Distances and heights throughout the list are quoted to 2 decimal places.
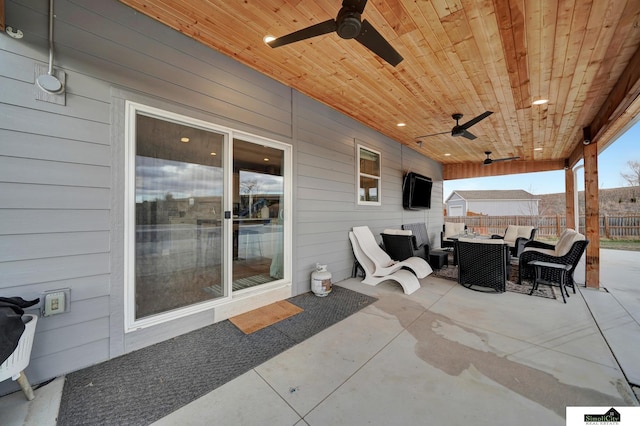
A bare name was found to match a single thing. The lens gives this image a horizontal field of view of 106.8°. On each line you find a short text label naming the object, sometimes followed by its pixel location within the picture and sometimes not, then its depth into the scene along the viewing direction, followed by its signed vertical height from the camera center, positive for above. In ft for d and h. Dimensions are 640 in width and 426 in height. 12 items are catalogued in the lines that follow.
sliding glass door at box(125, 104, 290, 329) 7.45 +0.02
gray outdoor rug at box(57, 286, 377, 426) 5.09 -4.18
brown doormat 8.79 -4.11
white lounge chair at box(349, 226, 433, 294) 13.17 -3.05
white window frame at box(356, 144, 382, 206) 16.03 +2.81
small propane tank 11.91 -3.43
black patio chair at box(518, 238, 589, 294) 11.69 -2.43
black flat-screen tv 21.40 +2.21
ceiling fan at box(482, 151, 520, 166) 22.37 +5.21
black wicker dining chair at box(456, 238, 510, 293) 12.55 -2.75
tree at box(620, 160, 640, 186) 36.01 +6.30
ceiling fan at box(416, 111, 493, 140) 13.33 +5.03
